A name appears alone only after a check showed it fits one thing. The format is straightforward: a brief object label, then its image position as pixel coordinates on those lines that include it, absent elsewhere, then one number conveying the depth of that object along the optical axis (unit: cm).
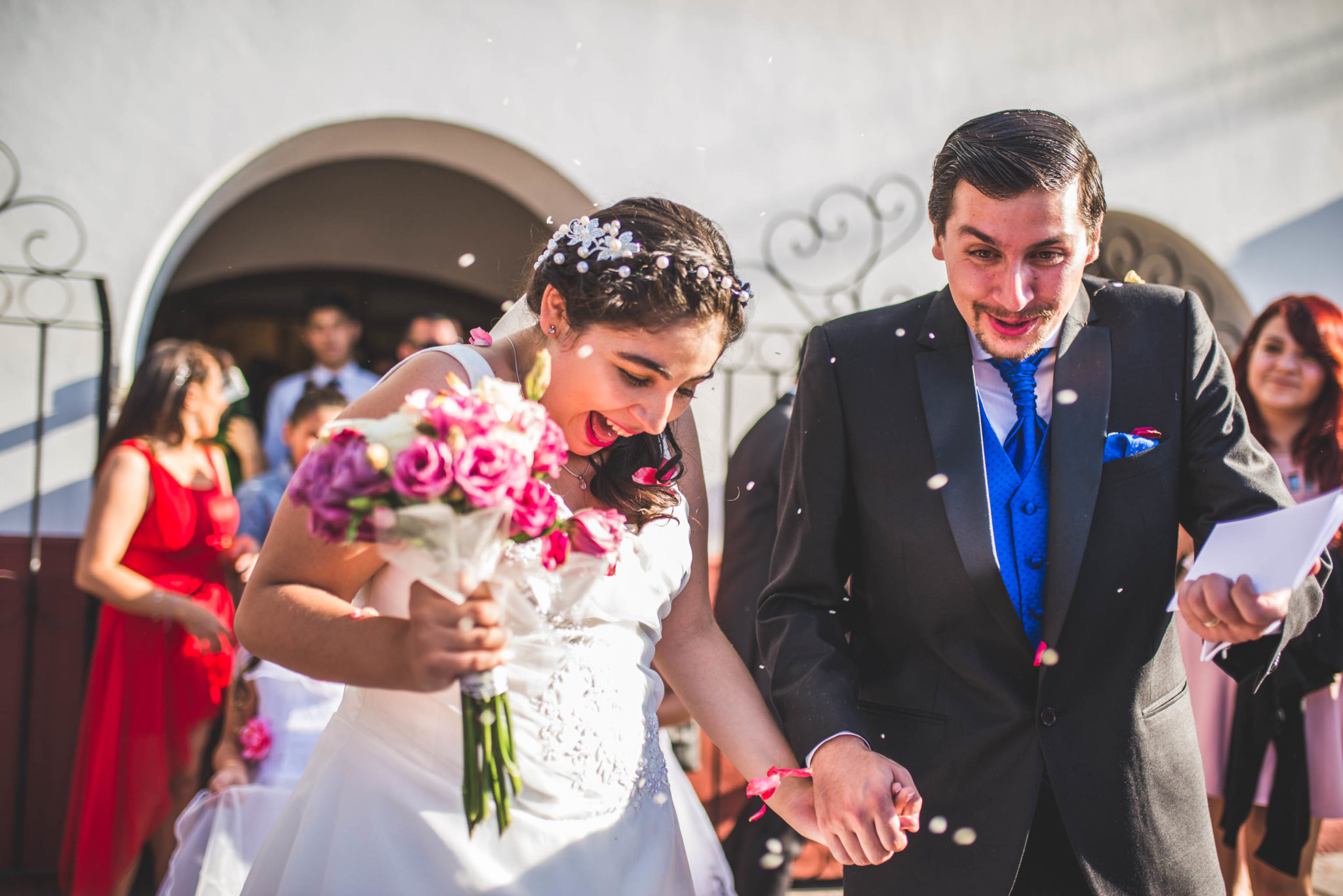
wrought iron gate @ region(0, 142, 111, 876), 413
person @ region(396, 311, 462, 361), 456
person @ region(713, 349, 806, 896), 338
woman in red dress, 371
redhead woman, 337
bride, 158
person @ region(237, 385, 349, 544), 421
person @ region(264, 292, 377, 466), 564
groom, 176
